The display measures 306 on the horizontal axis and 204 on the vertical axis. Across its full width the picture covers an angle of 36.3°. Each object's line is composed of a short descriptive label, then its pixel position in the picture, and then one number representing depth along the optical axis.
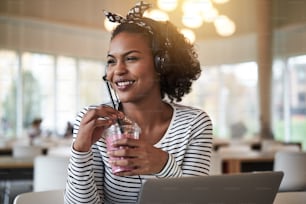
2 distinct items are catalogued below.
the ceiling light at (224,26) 2.86
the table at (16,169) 1.54
